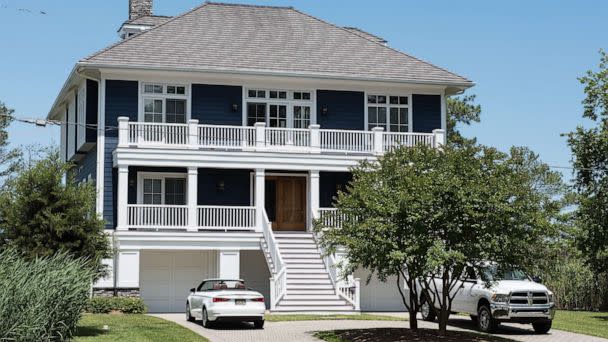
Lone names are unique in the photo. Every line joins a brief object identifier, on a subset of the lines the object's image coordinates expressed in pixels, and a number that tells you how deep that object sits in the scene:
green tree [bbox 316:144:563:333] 20.61
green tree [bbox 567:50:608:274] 32.88
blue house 31.88
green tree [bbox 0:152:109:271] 22.03
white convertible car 24.00
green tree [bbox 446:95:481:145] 52.25
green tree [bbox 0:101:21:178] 55.31
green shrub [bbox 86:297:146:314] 28.61
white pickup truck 24.02
